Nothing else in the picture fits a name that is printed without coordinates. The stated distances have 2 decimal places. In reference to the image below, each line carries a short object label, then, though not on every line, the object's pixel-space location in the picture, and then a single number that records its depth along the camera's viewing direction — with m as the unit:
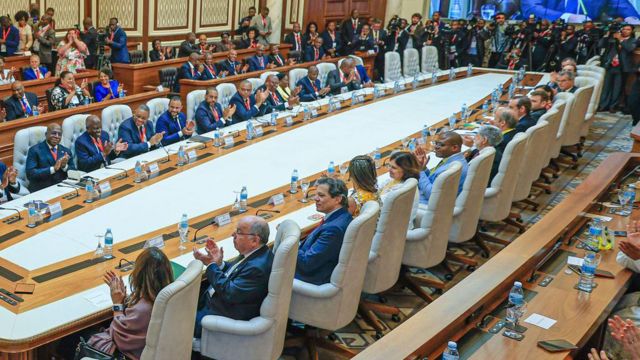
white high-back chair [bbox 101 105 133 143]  7.04
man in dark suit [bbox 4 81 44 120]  7.53
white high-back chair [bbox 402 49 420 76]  11.94
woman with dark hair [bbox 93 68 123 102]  8.62
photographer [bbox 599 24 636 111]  12.47
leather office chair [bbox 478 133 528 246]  5.92
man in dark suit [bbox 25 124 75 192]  5.98
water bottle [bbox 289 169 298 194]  5.40
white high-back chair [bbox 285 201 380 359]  4.12
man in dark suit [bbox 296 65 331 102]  9.28
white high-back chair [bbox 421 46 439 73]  12.27
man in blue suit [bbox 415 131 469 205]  5.50
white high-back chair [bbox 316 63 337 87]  10.30
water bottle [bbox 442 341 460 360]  2.99
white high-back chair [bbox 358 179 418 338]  4.53
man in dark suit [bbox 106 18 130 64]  11.34
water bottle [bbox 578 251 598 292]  3.90
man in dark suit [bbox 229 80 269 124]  8.05
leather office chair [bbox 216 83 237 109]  8.35
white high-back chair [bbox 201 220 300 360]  3.69
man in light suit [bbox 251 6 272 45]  14.14
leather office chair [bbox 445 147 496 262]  5.43
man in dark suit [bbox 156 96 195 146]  7.21
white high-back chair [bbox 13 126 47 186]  6.12
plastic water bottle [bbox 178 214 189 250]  4.32
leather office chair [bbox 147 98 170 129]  7.44
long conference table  3.47
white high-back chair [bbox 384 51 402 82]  11.22
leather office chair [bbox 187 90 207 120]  7.79
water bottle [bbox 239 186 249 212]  4.94
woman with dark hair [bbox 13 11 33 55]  10.77
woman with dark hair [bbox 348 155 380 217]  4.68
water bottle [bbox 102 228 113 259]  4.07
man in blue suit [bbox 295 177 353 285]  4.26
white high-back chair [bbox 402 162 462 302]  4.98
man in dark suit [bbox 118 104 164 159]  6.75
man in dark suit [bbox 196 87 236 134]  7.57
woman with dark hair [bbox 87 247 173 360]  3.37
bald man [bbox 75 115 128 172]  6.33
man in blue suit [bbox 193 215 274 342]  3.77
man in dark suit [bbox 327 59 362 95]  10.01
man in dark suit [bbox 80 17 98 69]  11.34
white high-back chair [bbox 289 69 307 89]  9.60
